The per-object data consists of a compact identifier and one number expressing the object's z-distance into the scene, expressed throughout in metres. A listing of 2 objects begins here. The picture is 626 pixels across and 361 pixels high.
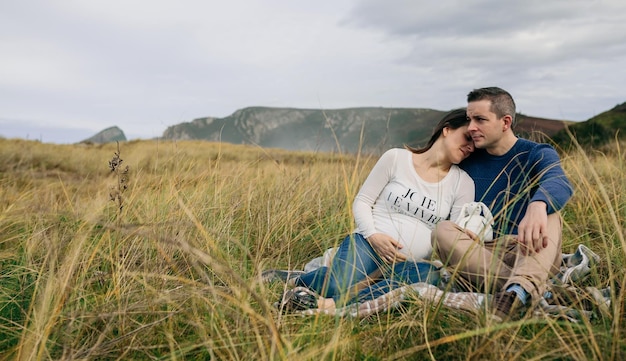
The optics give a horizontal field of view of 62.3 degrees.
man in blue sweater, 2.24
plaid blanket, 2.05
